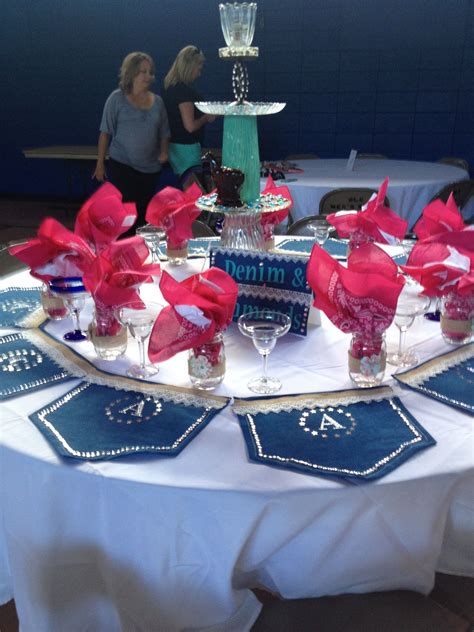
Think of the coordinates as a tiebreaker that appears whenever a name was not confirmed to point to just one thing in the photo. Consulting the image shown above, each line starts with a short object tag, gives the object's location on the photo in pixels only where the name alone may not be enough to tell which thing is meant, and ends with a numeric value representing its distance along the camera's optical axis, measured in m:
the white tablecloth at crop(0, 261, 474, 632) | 0.90
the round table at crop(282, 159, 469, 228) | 3.57
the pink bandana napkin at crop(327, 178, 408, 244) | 1.85
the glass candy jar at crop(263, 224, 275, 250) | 1.99
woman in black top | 4.21
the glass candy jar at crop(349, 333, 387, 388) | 1.17
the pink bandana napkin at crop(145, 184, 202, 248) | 1.92
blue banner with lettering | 1.36
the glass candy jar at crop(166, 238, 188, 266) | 1.94
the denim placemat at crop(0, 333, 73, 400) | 1.19
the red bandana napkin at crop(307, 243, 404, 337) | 1.14
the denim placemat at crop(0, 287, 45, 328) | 1.52
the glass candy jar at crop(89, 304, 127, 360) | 1.28
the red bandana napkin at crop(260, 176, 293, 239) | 1.95
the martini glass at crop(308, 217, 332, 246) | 1.99
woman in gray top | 4.04
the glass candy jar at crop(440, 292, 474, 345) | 1.36
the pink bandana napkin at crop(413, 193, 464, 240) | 1.61
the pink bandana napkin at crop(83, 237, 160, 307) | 1.24
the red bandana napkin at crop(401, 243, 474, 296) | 1.33
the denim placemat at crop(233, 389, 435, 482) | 0.94
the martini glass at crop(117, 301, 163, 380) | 1.20
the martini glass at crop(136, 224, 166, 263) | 1.89
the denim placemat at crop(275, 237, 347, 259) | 2.10
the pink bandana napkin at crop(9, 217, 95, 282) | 1.43
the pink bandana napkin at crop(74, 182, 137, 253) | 1.63
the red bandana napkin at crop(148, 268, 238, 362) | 1.13
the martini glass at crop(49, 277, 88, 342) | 1.39
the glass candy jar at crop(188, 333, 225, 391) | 1.17
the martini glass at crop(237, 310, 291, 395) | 1.15
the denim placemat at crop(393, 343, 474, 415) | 1.14
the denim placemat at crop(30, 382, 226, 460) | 0.98
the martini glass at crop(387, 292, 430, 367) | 1.25
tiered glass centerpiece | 1.68
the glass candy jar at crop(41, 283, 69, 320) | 1.54
